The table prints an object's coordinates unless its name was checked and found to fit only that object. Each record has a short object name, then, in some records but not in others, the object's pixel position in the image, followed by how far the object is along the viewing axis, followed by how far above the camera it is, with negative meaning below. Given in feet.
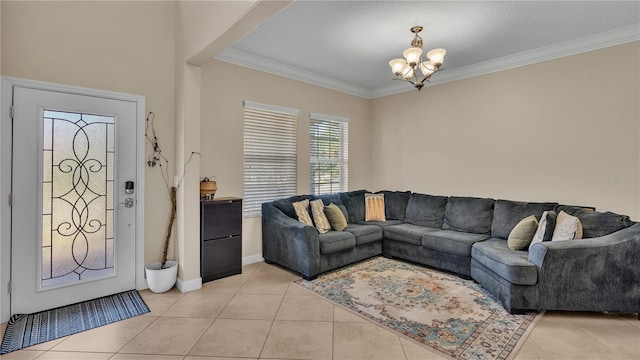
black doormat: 7.53 -4.04
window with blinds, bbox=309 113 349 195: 16.79 +1.53
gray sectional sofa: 8.75 -2.49
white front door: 8.54 -0.66
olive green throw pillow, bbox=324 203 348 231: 13.96 -1.82
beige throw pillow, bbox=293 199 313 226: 13.43 -1.50
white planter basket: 10.27 -3.47
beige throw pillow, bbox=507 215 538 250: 10.66 -1.91
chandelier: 9.82 +4.03
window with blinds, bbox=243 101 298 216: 13.91 +1.21
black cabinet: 11.39 -2.35
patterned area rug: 7.61 -4.05
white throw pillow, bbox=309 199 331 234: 13.62 -1.79
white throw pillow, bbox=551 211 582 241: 9.60 -1.54
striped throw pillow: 16.37 -1.57
